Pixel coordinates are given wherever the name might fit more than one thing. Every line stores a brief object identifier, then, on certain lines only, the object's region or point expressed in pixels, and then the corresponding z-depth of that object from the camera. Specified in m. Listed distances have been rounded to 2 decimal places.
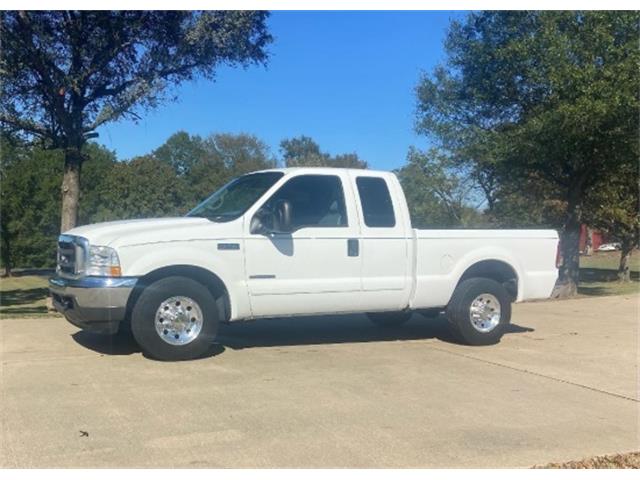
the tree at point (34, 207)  33.25
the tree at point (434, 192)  21.05
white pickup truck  7.28
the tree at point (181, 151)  46.22
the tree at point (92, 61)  12.04
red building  45.38
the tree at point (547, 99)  13.66
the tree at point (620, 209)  18.23
